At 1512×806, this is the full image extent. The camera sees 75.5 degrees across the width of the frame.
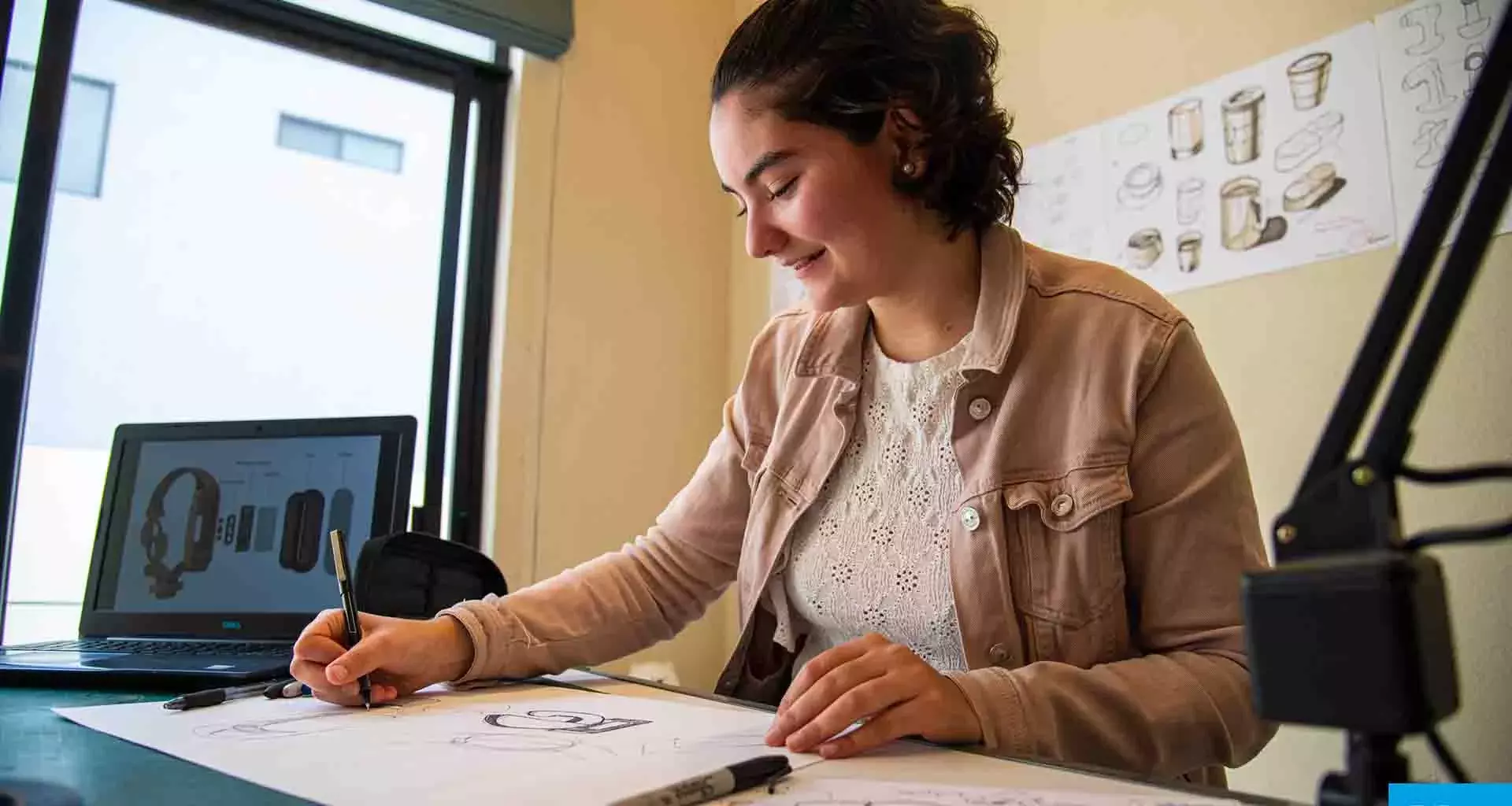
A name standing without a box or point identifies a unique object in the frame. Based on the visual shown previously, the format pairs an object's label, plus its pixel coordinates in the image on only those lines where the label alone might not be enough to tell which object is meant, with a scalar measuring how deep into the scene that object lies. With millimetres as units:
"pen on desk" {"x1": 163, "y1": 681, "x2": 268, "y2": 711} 768
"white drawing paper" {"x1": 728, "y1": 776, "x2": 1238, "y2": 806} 487
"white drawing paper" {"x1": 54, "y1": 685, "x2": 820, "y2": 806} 530
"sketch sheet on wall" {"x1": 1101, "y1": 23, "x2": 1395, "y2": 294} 1182
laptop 1252
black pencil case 1052
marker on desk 471
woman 734
